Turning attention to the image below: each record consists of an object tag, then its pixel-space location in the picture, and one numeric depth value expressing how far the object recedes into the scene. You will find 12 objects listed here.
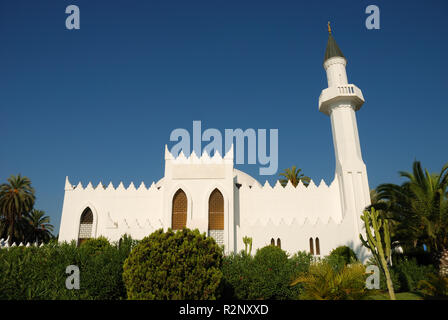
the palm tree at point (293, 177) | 31.05
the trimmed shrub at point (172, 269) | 7.91
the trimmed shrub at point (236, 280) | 10.98
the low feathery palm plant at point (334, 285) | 8.37
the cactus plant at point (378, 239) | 9.73
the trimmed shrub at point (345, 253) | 16.84
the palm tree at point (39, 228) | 35.75
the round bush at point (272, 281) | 10.74
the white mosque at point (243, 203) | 19.06
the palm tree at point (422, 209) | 12.13
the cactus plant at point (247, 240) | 17.17
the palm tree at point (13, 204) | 28.42
